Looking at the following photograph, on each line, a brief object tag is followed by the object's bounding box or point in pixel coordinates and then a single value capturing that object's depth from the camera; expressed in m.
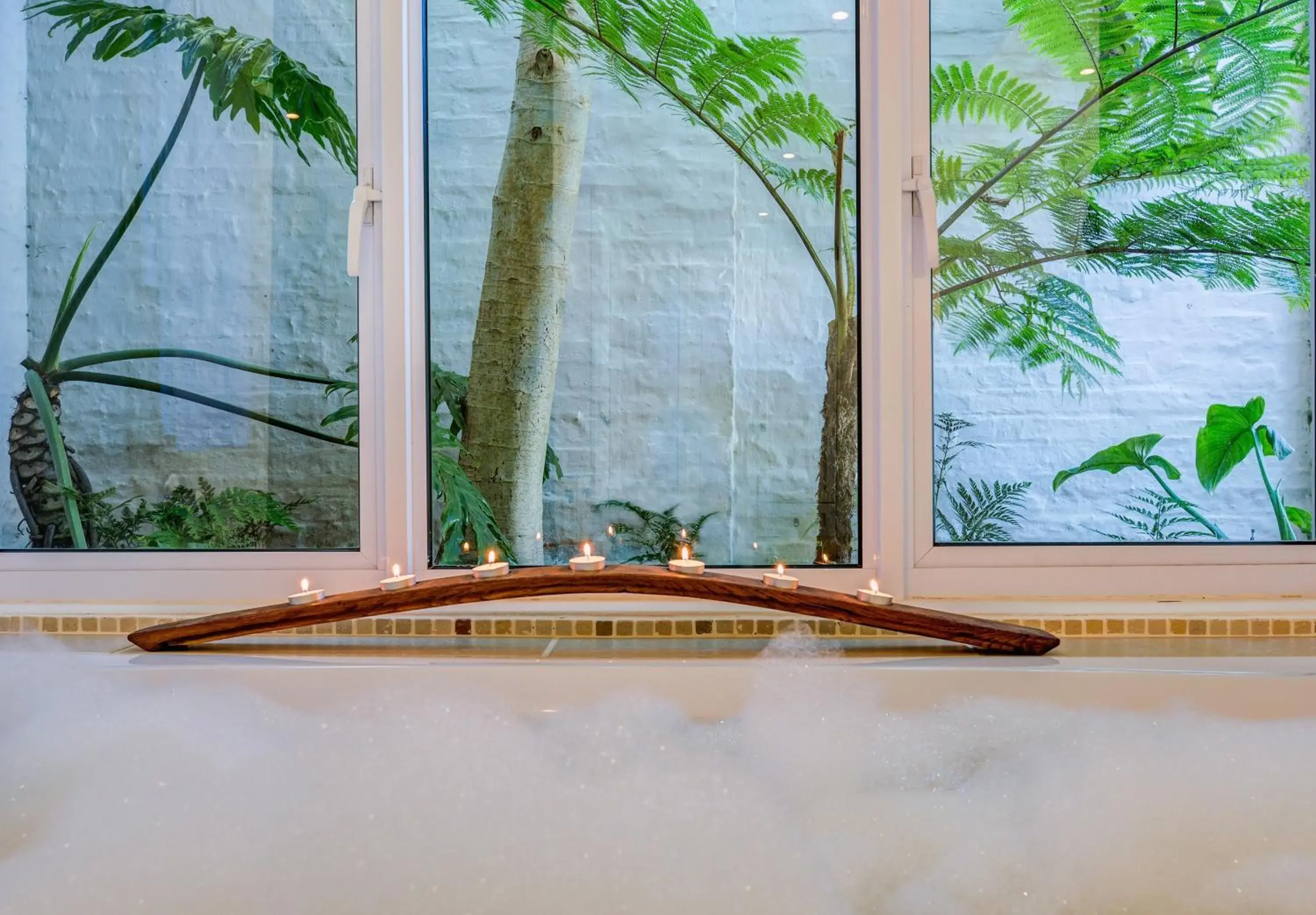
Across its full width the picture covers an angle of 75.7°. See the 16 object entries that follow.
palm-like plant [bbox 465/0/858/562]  1.62
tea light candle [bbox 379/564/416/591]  1.38
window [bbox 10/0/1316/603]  1.60
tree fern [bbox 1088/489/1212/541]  1.62
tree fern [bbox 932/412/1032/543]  1.62
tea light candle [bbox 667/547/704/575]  1.36
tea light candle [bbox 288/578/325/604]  1.39
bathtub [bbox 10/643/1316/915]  1.08
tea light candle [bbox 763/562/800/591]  1.36
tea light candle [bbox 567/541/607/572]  1.34
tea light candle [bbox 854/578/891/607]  1.35
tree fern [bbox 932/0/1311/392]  1.60
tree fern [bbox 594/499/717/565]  1.65
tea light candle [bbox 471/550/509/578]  1.34
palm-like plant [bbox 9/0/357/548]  1.64
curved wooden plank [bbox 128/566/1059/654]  1.34
